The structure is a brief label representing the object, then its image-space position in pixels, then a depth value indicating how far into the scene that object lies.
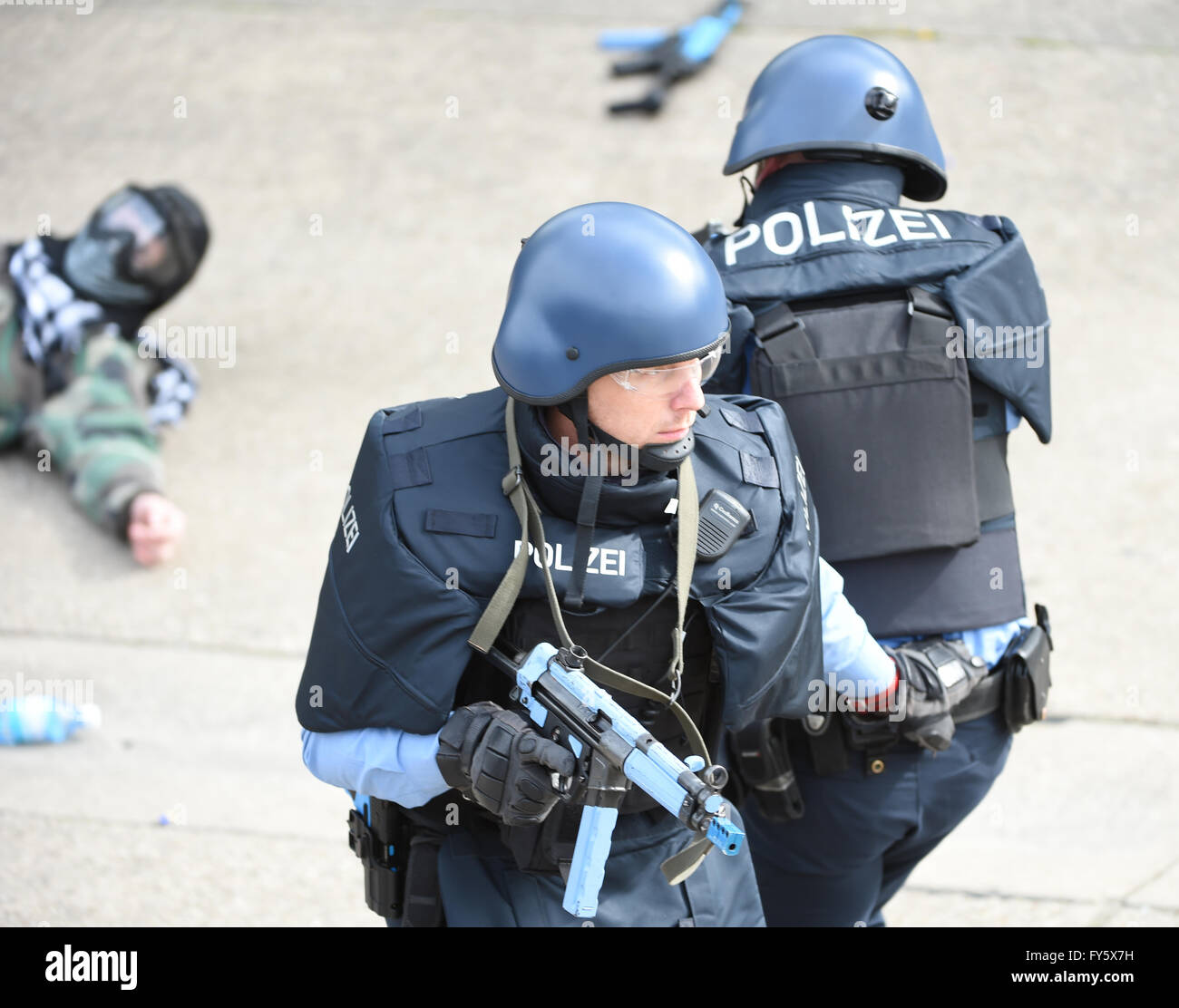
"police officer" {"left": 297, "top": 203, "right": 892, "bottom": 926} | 4.95
